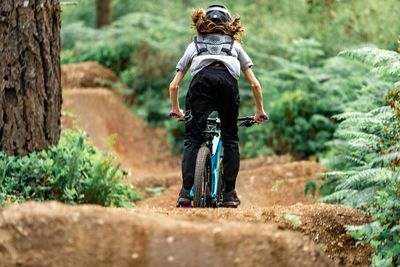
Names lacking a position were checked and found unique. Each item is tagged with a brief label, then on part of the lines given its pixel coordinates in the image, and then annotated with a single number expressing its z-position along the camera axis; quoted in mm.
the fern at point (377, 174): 11789
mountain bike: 15180
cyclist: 15227
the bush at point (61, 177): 16969
